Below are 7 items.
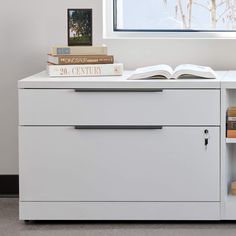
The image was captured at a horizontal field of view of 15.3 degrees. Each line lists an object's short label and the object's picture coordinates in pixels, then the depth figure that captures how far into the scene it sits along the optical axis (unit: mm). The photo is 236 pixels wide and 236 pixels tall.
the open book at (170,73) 3801
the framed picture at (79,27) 4180
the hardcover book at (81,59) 3976
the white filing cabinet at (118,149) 3748
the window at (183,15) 4482
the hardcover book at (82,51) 4030
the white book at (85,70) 3938
